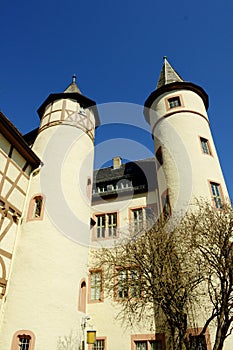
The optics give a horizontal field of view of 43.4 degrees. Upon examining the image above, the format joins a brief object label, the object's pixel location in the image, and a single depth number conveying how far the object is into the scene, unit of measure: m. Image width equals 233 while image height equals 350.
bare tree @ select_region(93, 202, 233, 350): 9.37
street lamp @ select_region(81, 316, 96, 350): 11.04
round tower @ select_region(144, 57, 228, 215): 15.16
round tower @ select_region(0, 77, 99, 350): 11.43
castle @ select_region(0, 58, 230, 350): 11.94
